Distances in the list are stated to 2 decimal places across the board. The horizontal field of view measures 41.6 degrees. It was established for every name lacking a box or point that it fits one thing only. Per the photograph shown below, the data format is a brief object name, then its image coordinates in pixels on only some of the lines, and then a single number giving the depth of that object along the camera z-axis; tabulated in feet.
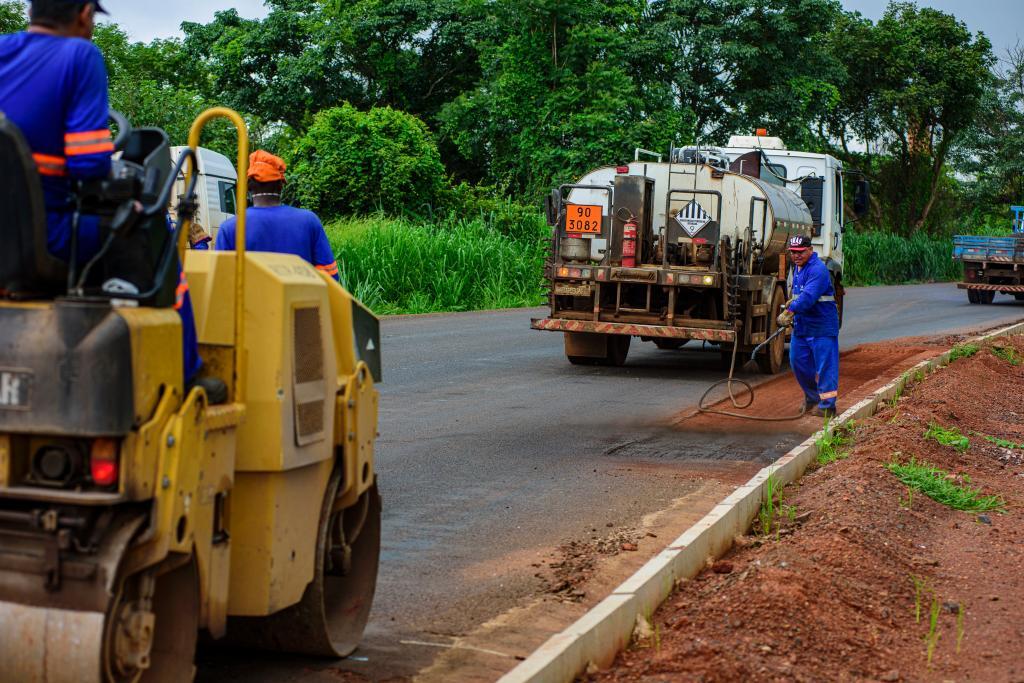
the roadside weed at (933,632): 17.66
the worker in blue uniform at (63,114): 11.32
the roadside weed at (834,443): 31.96
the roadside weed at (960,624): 18.28
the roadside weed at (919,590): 19.21
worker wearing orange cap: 20.39
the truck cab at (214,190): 67.00
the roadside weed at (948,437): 34.65
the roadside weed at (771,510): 24.35
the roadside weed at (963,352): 55.72
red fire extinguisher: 51.42
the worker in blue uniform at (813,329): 39.55
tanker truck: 50.06
